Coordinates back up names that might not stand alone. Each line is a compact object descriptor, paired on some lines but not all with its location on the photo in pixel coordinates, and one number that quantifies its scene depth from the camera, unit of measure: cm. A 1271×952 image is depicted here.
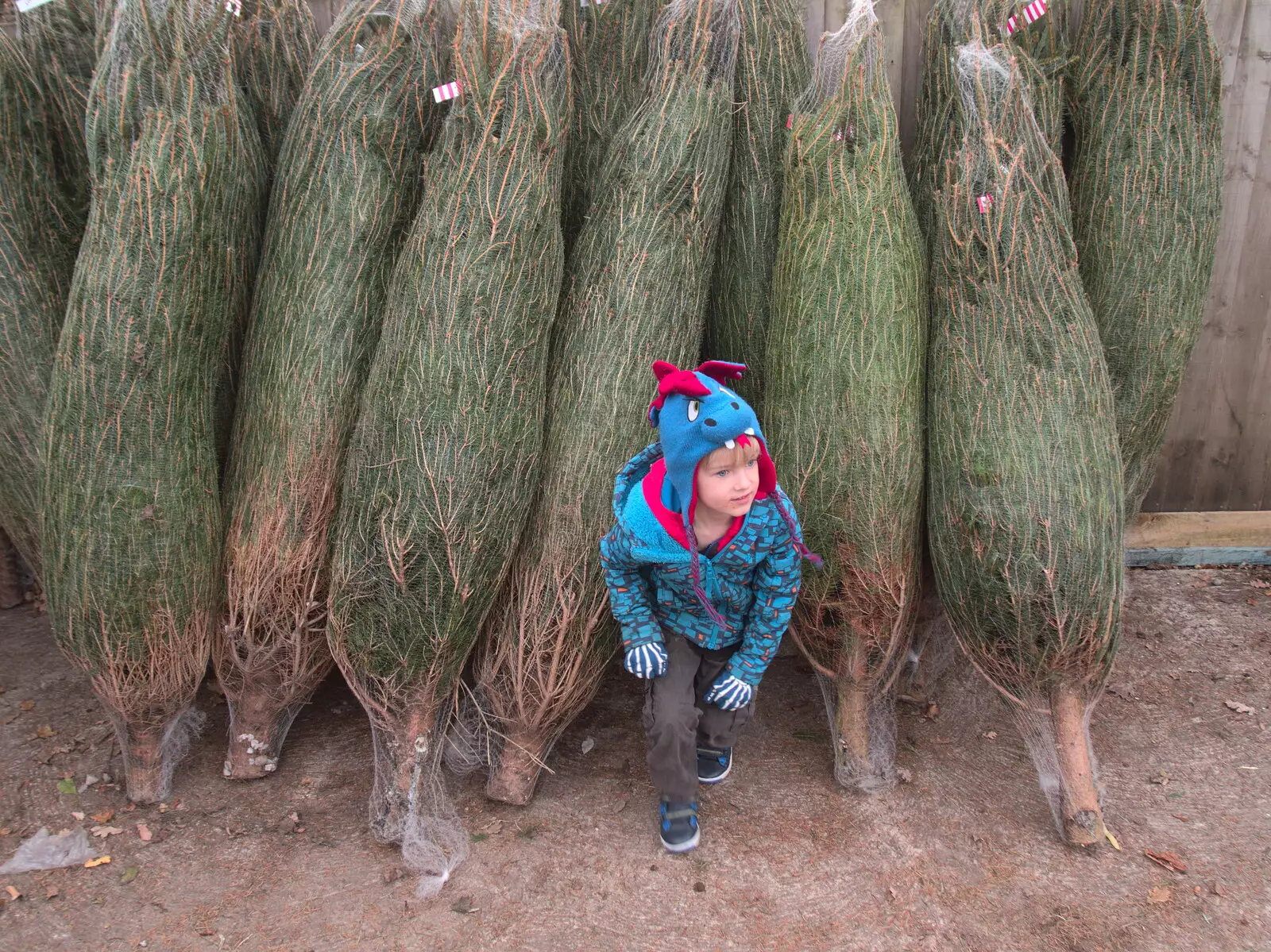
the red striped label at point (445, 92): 308
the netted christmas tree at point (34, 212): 314
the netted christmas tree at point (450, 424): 268
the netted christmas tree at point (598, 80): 331
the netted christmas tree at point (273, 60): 331
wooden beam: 388
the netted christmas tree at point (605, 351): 276
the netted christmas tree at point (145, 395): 272
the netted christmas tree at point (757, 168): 321
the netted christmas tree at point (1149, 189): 305
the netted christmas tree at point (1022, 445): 259
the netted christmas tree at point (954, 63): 305
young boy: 221
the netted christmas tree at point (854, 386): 275
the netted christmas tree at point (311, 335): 285
